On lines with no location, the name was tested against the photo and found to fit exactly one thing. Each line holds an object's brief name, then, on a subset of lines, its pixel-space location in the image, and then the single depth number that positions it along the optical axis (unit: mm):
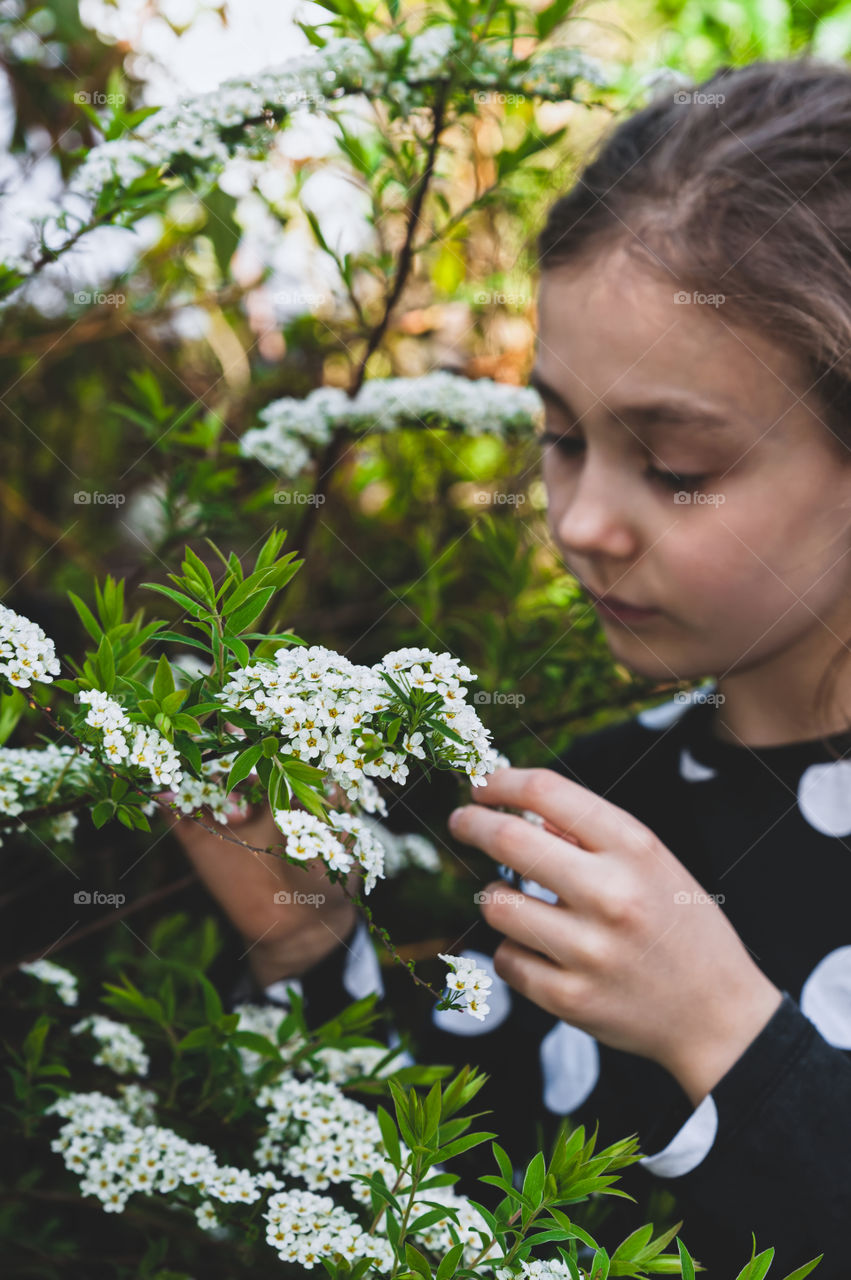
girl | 635
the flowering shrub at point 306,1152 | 557
